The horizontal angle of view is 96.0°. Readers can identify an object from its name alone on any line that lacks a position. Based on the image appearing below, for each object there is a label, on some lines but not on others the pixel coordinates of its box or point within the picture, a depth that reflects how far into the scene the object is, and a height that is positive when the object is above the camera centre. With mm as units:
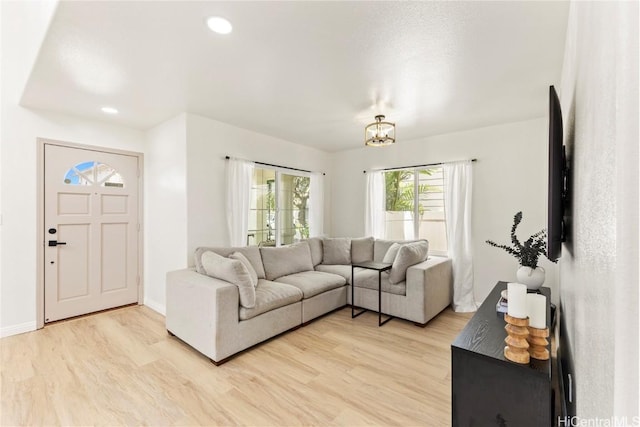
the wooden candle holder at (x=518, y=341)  1218 -557
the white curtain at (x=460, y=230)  3805 -266
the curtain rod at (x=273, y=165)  3668 +658
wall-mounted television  1353 +164
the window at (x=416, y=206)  4227 +66
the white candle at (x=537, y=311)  1289 -450
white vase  2389 -544
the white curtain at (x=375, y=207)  4707 +49
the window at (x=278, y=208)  4211 +22
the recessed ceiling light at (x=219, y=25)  1716 +1127
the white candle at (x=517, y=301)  1218 -385
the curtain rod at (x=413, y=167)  4072 +666
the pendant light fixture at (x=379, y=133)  3008 +811
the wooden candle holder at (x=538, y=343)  1251 -578
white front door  3291 -286
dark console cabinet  1169 -763
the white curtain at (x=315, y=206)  5008 +61
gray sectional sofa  2551 -866
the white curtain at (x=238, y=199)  3662 +123
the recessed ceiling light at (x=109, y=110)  3172 +1093
